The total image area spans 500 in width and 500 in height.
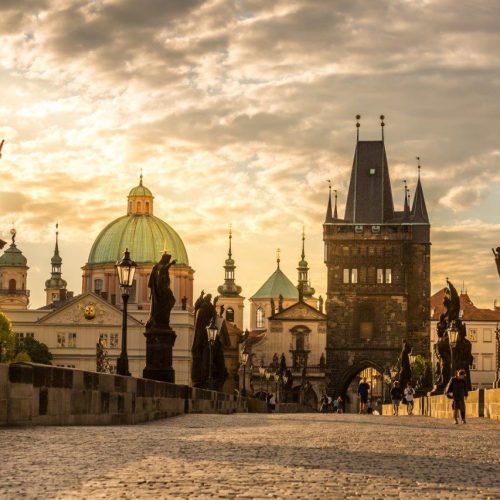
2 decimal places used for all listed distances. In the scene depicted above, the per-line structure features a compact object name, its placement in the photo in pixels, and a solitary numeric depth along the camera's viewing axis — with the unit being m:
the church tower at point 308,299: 195.50
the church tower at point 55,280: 189.75
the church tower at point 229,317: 197.77
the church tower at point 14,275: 187.00
